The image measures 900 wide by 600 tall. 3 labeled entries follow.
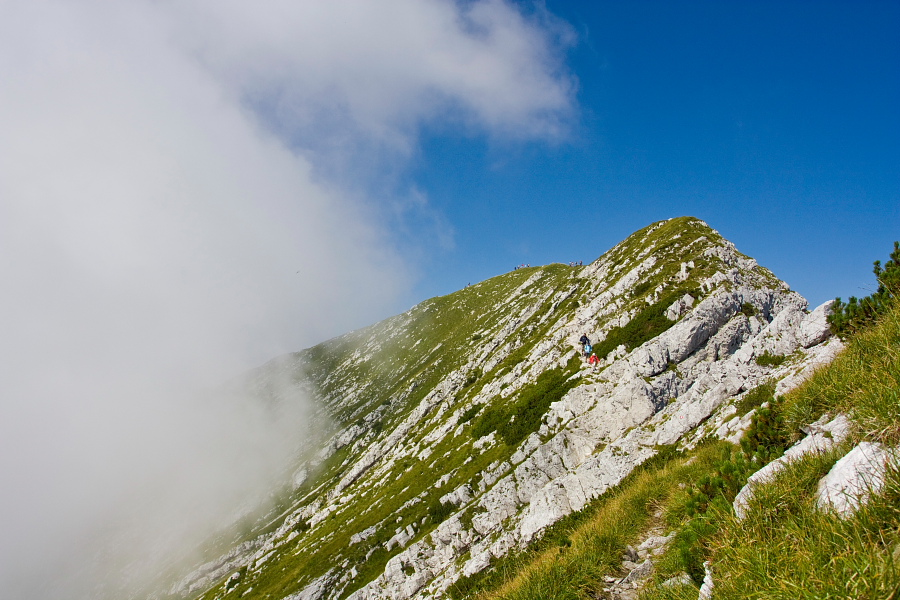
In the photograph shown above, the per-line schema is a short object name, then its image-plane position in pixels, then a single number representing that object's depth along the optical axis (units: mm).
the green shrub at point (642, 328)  42969
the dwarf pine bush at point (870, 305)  9580
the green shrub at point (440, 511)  43781
